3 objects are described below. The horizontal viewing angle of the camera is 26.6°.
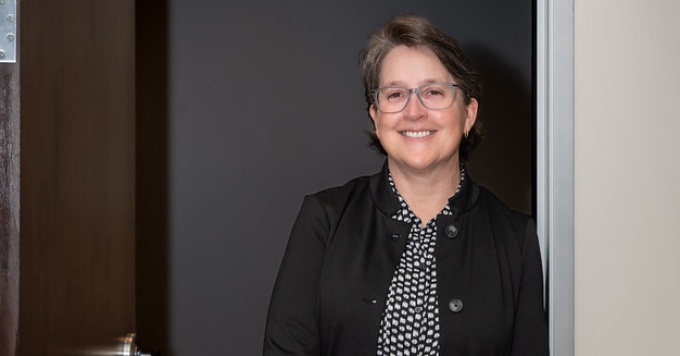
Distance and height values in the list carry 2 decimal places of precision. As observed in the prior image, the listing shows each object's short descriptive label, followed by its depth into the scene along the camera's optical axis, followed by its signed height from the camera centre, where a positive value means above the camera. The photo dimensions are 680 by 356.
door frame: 2.06 +0.01
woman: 2.20 -0.14
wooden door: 1.78 -0.02
